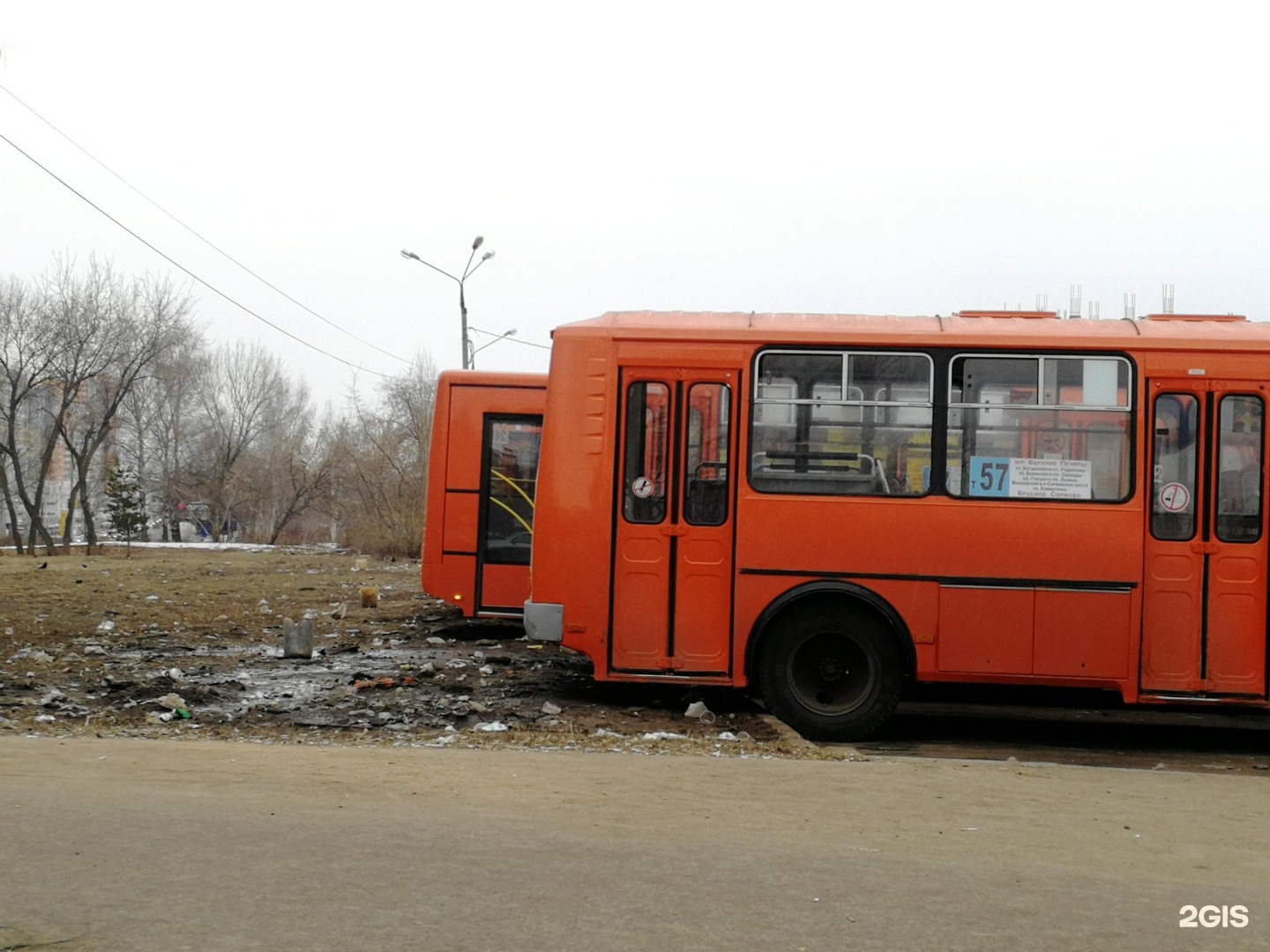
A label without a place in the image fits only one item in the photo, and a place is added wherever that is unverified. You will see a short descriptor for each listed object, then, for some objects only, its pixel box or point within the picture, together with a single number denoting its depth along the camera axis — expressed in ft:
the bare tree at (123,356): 145.89
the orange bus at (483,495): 53.11
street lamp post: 114.83
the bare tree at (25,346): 140.97
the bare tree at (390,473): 132.87
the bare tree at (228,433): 241.72
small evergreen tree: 148.97
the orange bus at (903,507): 32.99
